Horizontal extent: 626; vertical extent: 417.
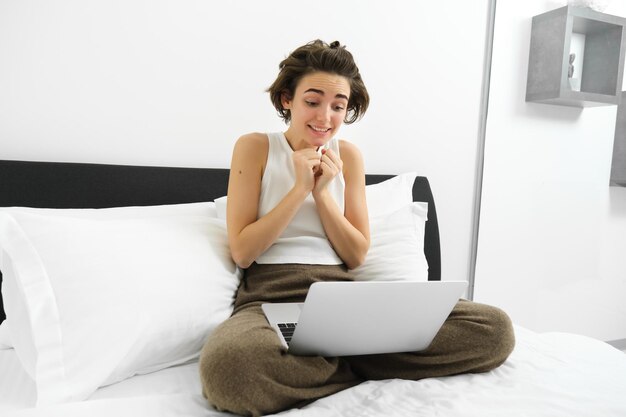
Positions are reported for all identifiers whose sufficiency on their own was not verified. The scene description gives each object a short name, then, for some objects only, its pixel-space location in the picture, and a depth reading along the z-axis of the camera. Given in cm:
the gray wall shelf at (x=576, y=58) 201
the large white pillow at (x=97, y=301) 96
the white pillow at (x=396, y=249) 144
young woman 108
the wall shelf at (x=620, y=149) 233
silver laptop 89
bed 91
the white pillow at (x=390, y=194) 165
